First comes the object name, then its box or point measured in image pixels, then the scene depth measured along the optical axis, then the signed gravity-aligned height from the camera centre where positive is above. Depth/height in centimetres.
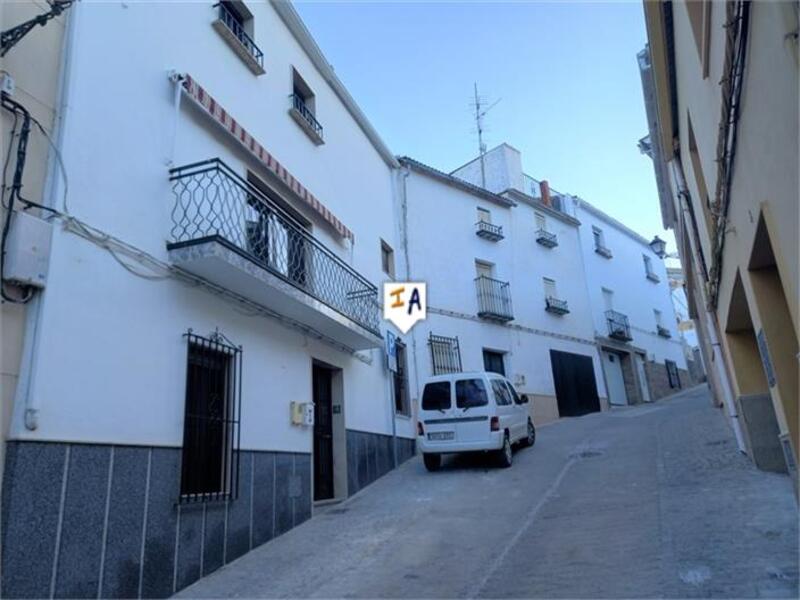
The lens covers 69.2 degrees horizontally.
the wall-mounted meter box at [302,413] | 820 +76
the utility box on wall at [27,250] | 444 +178
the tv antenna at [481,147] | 2264 +1200
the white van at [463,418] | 1027 +67
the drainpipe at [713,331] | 912 +178
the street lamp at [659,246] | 2819 +927
